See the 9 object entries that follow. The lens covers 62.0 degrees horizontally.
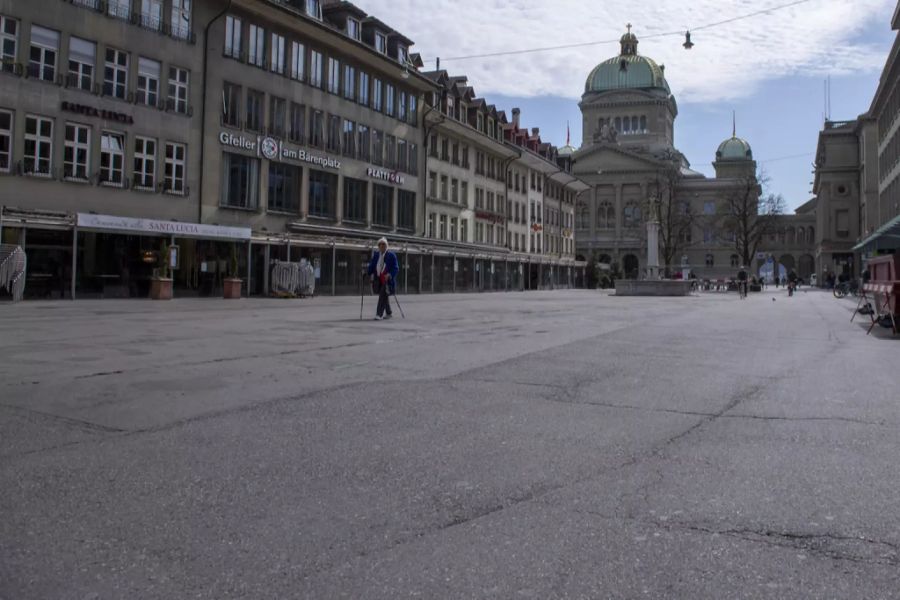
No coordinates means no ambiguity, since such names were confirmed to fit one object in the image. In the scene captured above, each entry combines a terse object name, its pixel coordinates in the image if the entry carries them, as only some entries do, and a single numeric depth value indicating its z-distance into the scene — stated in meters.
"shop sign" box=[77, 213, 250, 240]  26.22
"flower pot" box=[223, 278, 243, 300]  30.50
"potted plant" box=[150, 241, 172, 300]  28.19
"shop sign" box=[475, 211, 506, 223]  61.09
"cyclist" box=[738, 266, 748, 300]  48.88
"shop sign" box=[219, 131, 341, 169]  34.12
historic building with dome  123.25
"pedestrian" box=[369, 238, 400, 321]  17.20
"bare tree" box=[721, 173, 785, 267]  76.75
